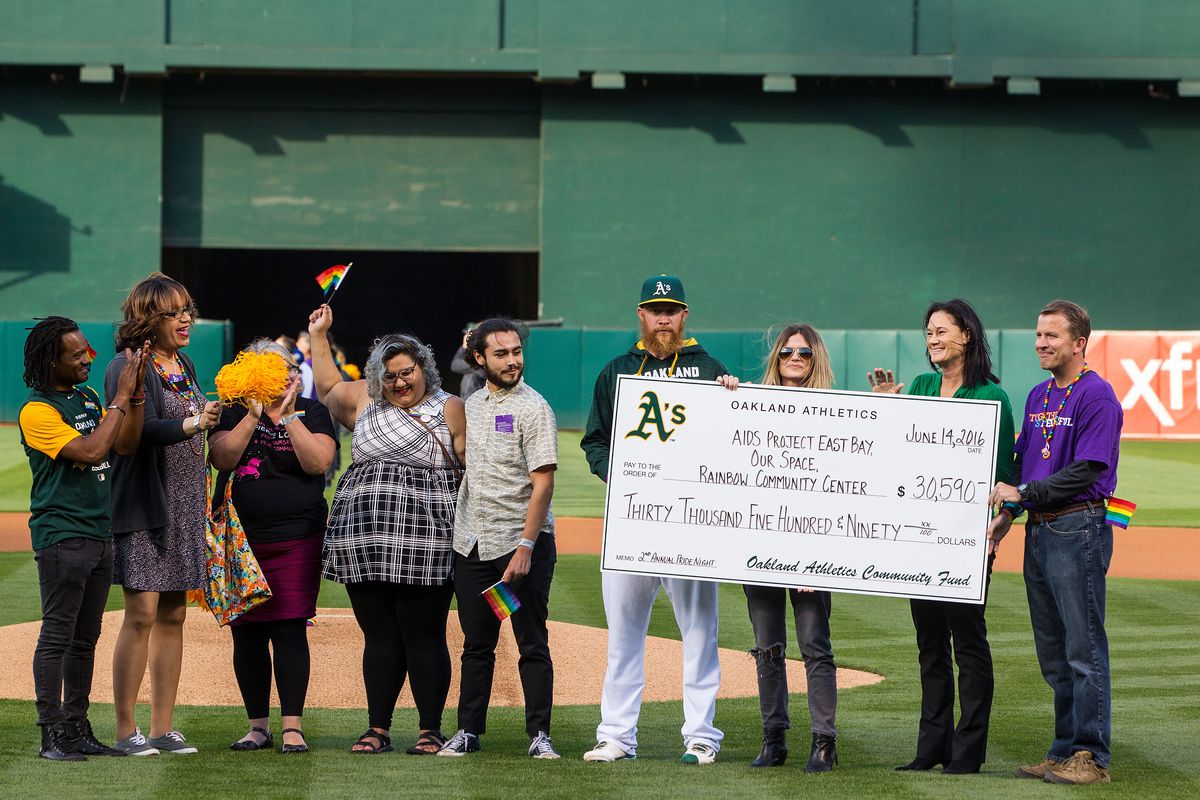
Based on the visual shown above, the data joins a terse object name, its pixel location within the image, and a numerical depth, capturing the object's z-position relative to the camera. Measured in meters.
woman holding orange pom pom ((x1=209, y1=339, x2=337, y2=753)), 13.48
